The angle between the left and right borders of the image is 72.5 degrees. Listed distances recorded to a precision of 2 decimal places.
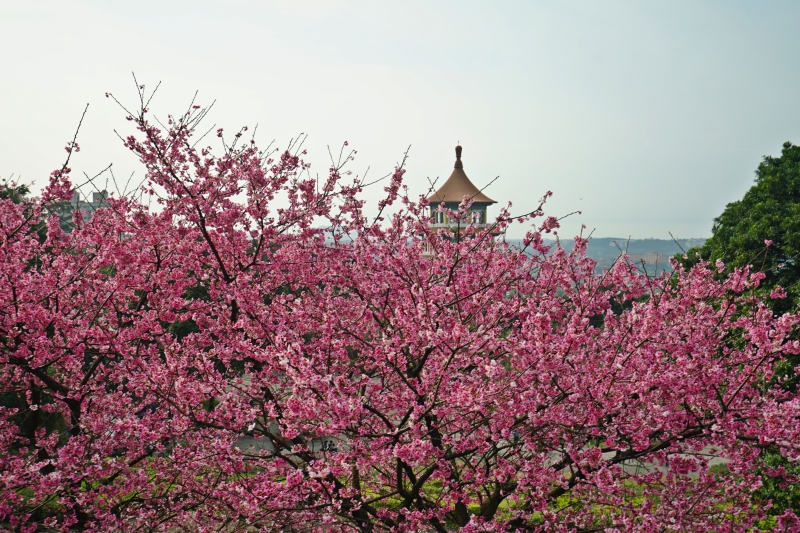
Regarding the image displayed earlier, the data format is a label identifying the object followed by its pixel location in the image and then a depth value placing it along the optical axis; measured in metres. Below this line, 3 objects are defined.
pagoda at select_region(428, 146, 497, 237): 42.34
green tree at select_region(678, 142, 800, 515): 14.77
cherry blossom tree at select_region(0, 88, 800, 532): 4.95
